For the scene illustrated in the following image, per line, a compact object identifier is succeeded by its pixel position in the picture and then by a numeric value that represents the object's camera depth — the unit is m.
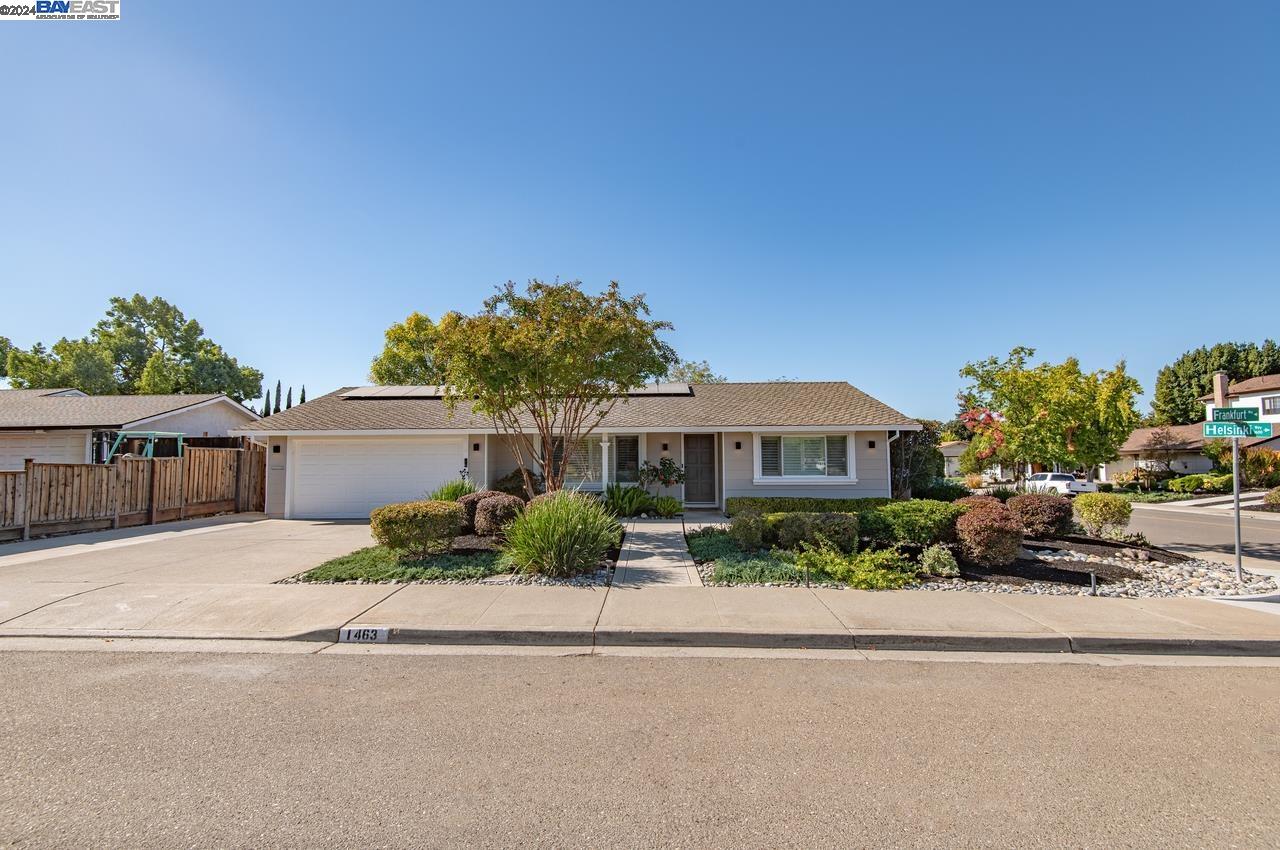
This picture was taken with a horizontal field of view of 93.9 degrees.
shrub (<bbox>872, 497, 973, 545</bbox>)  9.77
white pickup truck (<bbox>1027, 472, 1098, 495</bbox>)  31.09
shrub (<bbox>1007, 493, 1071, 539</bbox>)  10.41
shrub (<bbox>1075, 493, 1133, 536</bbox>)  11.98
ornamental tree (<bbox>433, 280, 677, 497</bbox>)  10.98
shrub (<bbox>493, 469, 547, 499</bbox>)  16.22
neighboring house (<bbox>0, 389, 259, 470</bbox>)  17.62
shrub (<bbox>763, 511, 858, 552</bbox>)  9.54
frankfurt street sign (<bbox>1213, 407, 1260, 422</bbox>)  9.01
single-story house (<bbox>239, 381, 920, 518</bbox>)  16.36
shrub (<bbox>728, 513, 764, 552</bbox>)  10.16
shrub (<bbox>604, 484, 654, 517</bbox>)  15.52
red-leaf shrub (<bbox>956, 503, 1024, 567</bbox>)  8.88
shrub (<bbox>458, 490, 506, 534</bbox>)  11.37
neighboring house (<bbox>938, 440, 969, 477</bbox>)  58.75
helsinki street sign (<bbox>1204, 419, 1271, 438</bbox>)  8.89
